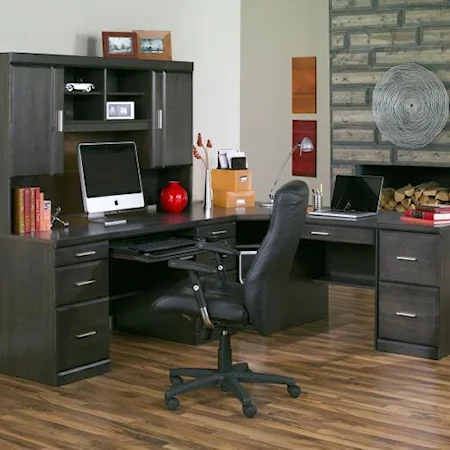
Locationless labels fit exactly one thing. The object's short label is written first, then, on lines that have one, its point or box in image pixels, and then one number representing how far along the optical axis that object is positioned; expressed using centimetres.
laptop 559
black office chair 424
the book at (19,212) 484
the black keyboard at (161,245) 494
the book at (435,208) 522
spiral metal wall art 677
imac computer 530
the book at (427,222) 518
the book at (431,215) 520
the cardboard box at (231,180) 603
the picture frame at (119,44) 550
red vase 579
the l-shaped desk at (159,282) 473
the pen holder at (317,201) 575
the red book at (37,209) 489
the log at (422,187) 707
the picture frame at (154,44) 569
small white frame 536
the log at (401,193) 712
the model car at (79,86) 514
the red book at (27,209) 486
